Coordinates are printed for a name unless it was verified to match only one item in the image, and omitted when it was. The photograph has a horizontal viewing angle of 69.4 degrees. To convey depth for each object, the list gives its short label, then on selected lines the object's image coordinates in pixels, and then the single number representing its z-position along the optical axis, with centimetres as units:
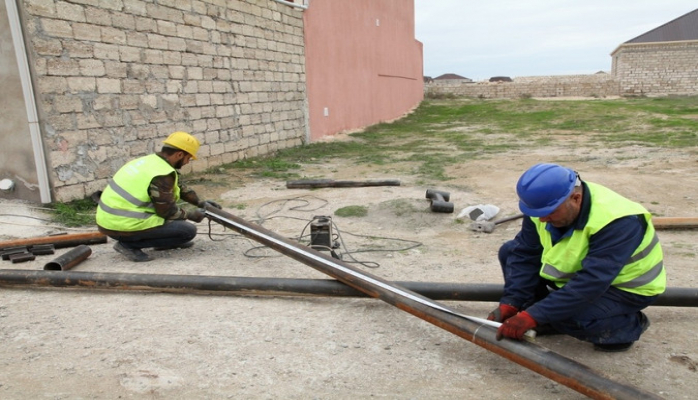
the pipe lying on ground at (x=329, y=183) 786
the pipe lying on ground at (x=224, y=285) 332
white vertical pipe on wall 599
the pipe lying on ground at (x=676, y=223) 518
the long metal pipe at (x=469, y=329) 221
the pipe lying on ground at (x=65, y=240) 488
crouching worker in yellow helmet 439
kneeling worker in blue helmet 234
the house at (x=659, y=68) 2956
